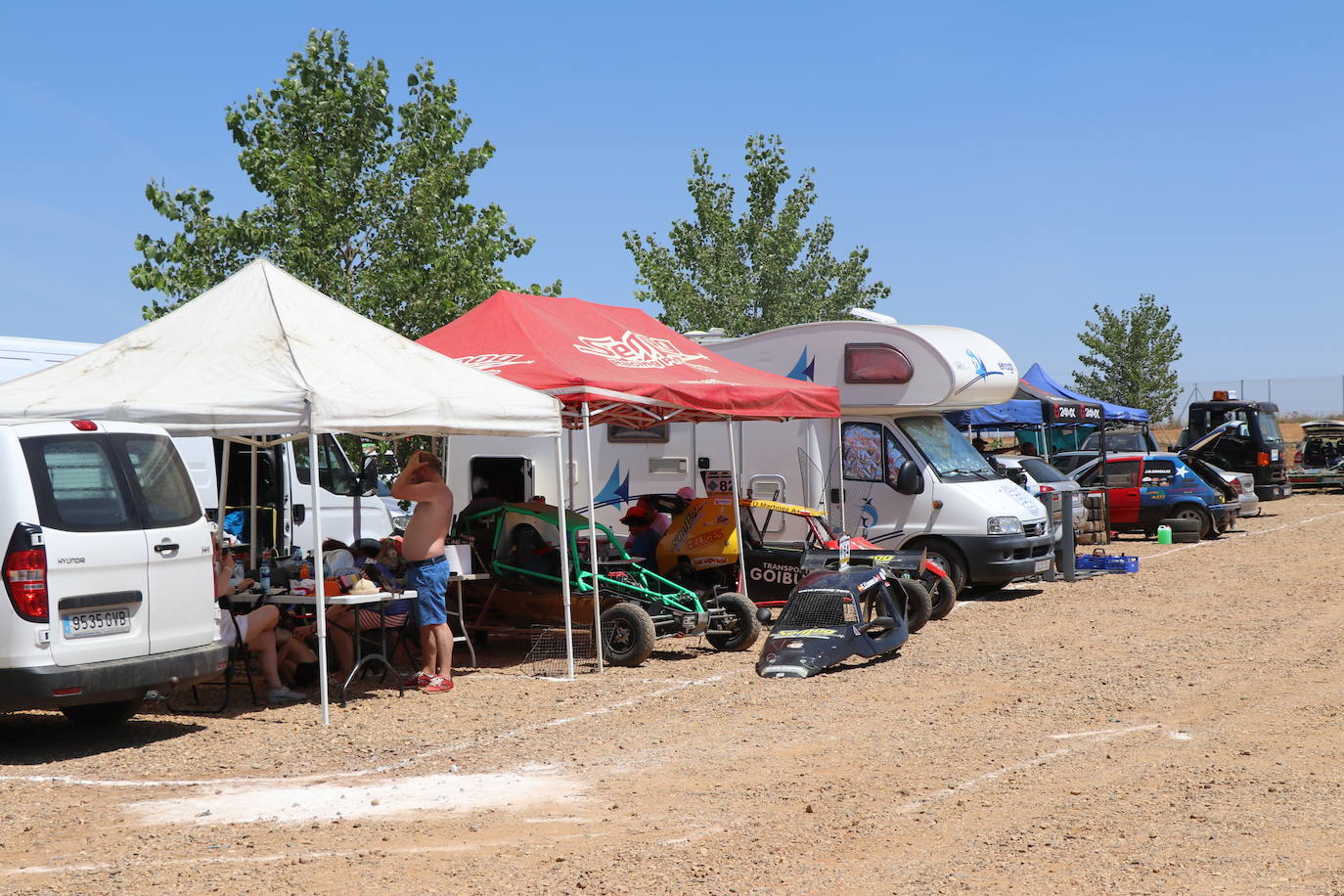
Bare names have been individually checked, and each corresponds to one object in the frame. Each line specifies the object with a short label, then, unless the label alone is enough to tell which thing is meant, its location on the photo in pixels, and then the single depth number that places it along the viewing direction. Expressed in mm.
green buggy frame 11234
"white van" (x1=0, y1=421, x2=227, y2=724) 7250
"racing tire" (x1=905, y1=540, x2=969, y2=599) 14854
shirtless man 9773
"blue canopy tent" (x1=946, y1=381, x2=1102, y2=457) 21484
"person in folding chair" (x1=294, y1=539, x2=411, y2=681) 9945
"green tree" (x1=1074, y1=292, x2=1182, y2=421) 46500
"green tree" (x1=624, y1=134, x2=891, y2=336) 33312
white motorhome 14750
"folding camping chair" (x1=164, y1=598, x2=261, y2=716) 9312
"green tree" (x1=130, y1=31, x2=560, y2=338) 20266
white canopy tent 8648
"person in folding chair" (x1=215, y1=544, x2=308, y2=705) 9246
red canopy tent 11094
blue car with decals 22297
